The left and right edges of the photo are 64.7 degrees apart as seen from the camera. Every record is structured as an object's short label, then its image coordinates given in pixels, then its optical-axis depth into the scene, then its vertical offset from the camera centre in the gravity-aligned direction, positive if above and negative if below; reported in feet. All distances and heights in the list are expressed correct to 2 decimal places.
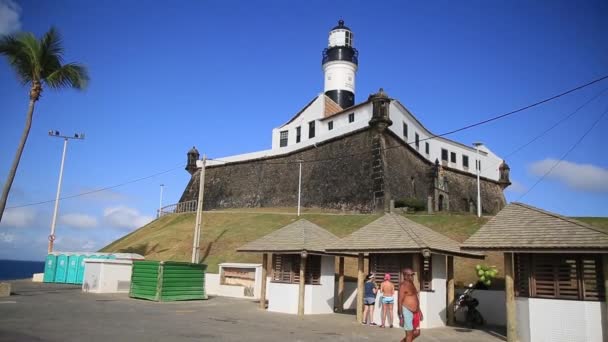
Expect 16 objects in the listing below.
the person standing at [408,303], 34.99 -2.87
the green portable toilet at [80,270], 104.47 -4.55
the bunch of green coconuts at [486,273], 65.92 -0.88
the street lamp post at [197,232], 93.76 +4.33
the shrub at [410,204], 133.18 +16.48
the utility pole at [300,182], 158.24 +25.01
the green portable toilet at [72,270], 105.40 -4.61
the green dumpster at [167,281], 72.28 -4.27
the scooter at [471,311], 54.95 -5.12
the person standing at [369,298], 54.60 -4.08
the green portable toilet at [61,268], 106.93 -4.44
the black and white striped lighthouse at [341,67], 190.08 +76.30
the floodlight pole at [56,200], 121.03 +12.34
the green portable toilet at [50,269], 108.27 -4.73
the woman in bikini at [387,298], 52.75 -3.81
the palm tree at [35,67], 71.31 +27.39
